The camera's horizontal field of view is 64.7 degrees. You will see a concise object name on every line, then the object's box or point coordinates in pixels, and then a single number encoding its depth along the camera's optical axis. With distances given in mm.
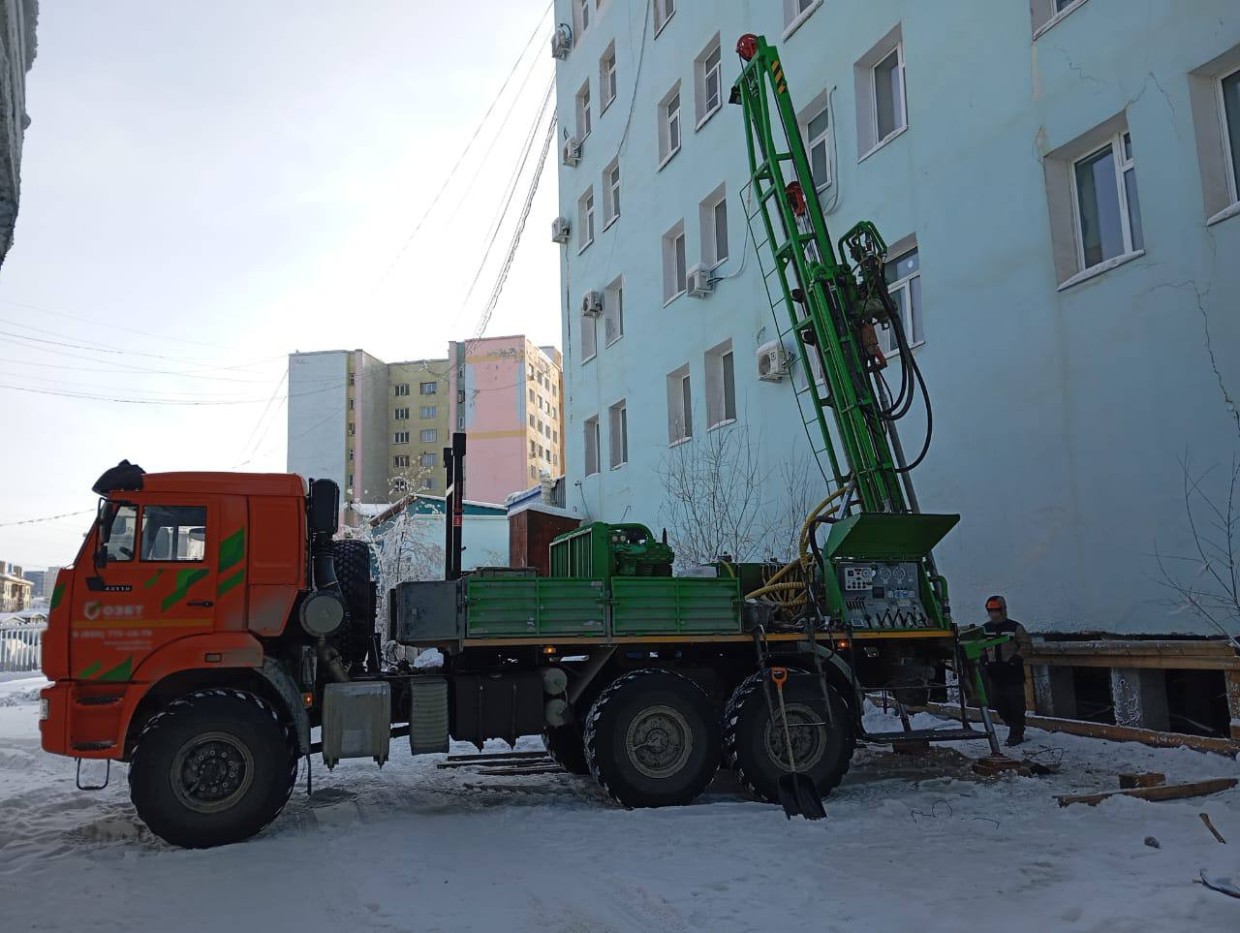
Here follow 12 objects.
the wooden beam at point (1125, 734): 8422
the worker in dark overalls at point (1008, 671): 10141
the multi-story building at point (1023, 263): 9375
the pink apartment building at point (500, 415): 83312
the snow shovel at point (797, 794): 7691
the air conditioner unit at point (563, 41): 25906
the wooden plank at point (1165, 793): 7281
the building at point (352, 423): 87938
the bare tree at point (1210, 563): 8742
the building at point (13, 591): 102062
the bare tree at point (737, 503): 15305
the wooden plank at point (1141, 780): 7633
